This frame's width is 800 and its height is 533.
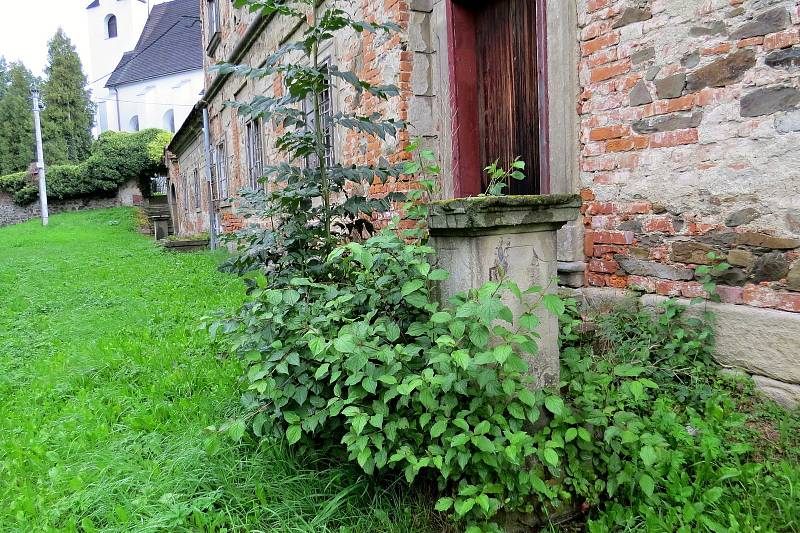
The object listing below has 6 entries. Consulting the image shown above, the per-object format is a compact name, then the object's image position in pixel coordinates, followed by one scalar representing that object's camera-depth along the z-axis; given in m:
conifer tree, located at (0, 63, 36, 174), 34.91
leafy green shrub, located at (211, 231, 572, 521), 2.12
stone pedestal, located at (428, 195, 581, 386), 2.28
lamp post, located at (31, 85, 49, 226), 24.20
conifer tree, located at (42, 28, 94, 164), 34.09
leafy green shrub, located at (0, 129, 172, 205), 29.03
